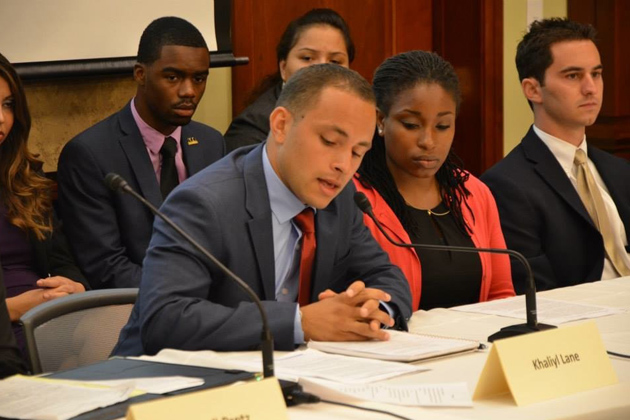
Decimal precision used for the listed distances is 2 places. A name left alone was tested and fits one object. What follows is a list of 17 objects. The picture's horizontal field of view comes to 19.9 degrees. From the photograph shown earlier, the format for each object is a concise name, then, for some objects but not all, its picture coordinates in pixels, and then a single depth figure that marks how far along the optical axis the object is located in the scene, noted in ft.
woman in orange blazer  17.29
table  9.67
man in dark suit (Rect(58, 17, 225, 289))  19.85
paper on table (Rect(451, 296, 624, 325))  14.32
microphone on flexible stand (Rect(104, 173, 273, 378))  9.98
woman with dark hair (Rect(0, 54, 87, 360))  18.98
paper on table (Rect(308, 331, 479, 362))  11.84
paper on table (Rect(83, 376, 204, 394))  9.95
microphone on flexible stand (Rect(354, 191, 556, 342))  12.81
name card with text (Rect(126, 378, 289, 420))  8.07
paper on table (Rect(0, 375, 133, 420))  9.21
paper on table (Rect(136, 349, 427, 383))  10.76
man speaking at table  12.44
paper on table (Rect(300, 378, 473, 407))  9.91
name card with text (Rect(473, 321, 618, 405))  10.18
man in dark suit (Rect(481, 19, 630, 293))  20.77
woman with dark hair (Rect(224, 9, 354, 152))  23.31
